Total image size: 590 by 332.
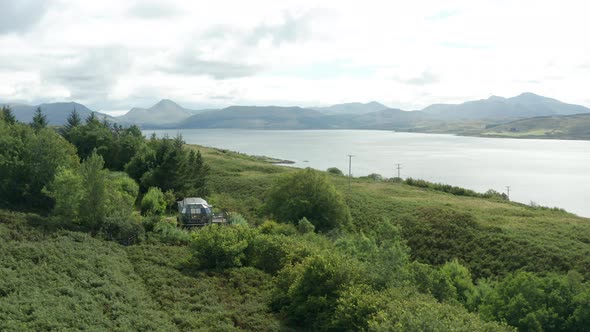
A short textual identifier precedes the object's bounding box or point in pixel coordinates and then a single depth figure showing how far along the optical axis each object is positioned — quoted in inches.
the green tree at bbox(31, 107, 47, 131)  2706.7
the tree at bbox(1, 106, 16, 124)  2622.3
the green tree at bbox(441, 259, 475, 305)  1142.3
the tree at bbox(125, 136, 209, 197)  1796.3
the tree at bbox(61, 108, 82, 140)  3251.5
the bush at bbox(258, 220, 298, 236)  1306.6
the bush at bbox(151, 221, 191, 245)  1171.3
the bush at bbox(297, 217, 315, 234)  1465.3
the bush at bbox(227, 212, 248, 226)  1426.1
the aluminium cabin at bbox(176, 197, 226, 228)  1354.6
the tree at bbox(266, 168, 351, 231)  1755.7
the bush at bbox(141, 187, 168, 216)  1482.7
